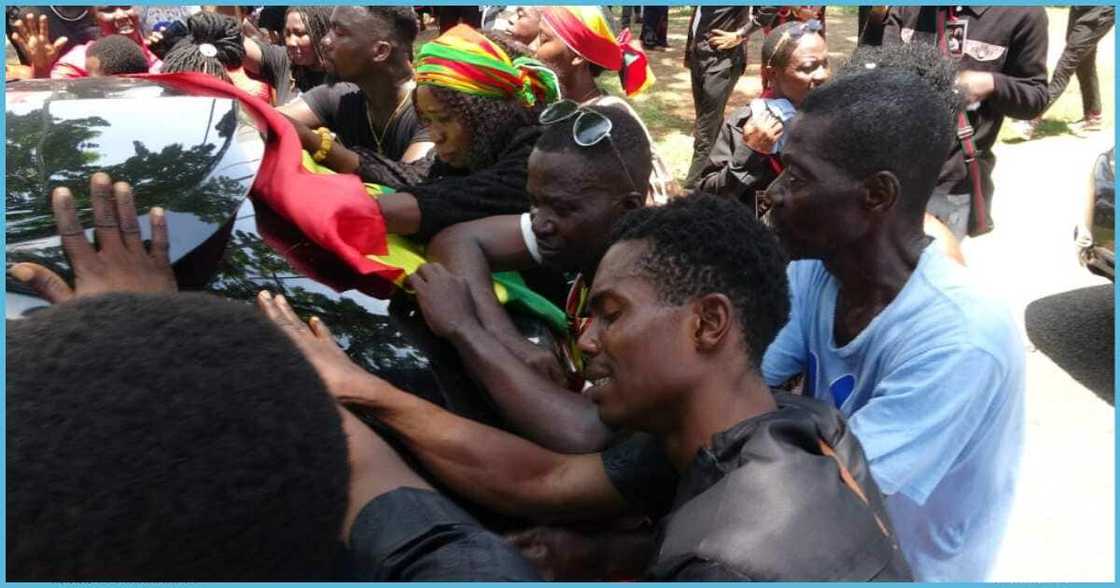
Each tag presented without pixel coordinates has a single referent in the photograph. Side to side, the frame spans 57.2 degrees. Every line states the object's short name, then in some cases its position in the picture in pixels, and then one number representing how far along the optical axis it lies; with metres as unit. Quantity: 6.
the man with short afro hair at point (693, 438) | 1.27
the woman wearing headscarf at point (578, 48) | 3.81
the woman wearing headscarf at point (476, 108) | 2.69
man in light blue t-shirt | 1.71
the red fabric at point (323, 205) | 2.09
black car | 1.79
